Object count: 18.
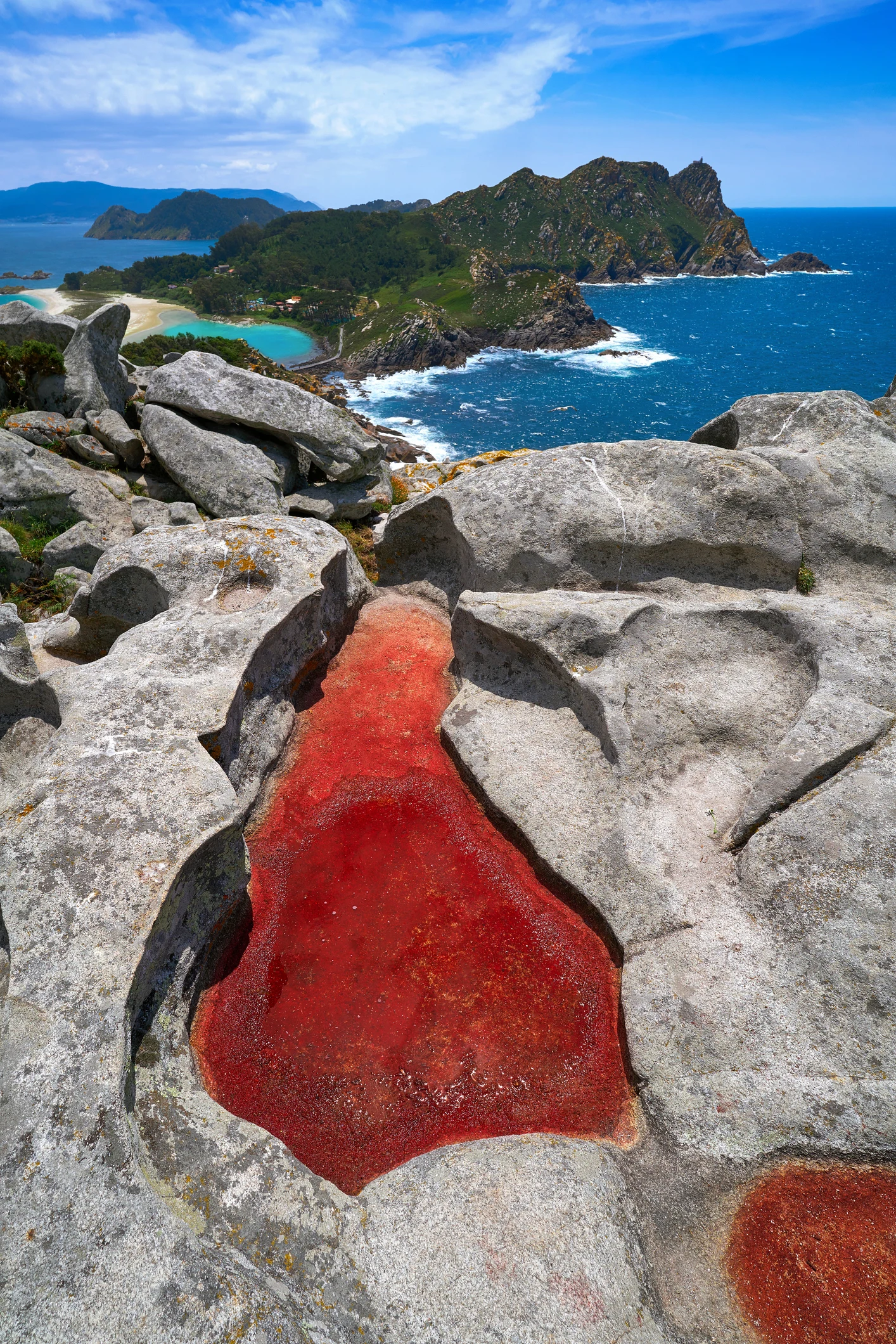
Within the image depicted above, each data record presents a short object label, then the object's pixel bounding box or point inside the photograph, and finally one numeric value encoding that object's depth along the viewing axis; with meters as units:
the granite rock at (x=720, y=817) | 8.85
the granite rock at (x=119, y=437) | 26.28
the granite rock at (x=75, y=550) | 21.06
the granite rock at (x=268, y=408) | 23.39
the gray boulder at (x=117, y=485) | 25.08
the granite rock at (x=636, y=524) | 16.02
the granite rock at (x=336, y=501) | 24.22
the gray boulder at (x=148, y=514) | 21.69
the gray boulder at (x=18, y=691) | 11.84
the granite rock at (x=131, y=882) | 6.43
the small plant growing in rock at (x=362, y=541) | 22.69
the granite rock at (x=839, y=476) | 16.05
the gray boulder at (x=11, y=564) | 20.39
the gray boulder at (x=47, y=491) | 23.33
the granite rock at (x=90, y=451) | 26.06
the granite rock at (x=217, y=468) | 22.53
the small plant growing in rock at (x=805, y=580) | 16.16
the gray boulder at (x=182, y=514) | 21.36
